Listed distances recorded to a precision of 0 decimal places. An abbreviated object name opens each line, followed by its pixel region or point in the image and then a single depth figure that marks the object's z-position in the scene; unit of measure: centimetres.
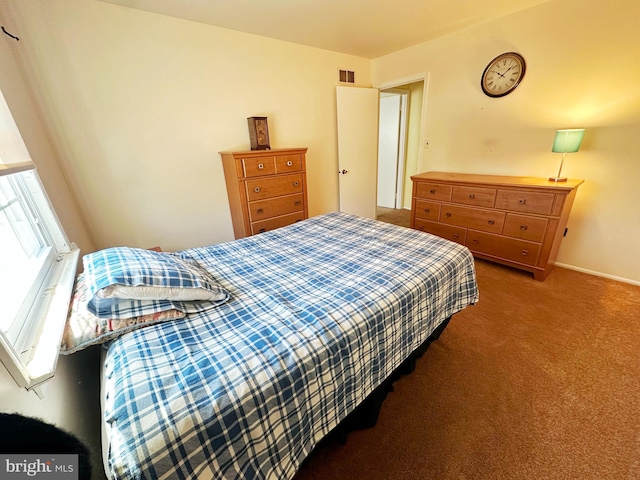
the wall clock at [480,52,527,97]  256
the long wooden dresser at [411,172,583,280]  229
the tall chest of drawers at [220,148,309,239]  259
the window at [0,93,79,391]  76
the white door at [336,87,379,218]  356
